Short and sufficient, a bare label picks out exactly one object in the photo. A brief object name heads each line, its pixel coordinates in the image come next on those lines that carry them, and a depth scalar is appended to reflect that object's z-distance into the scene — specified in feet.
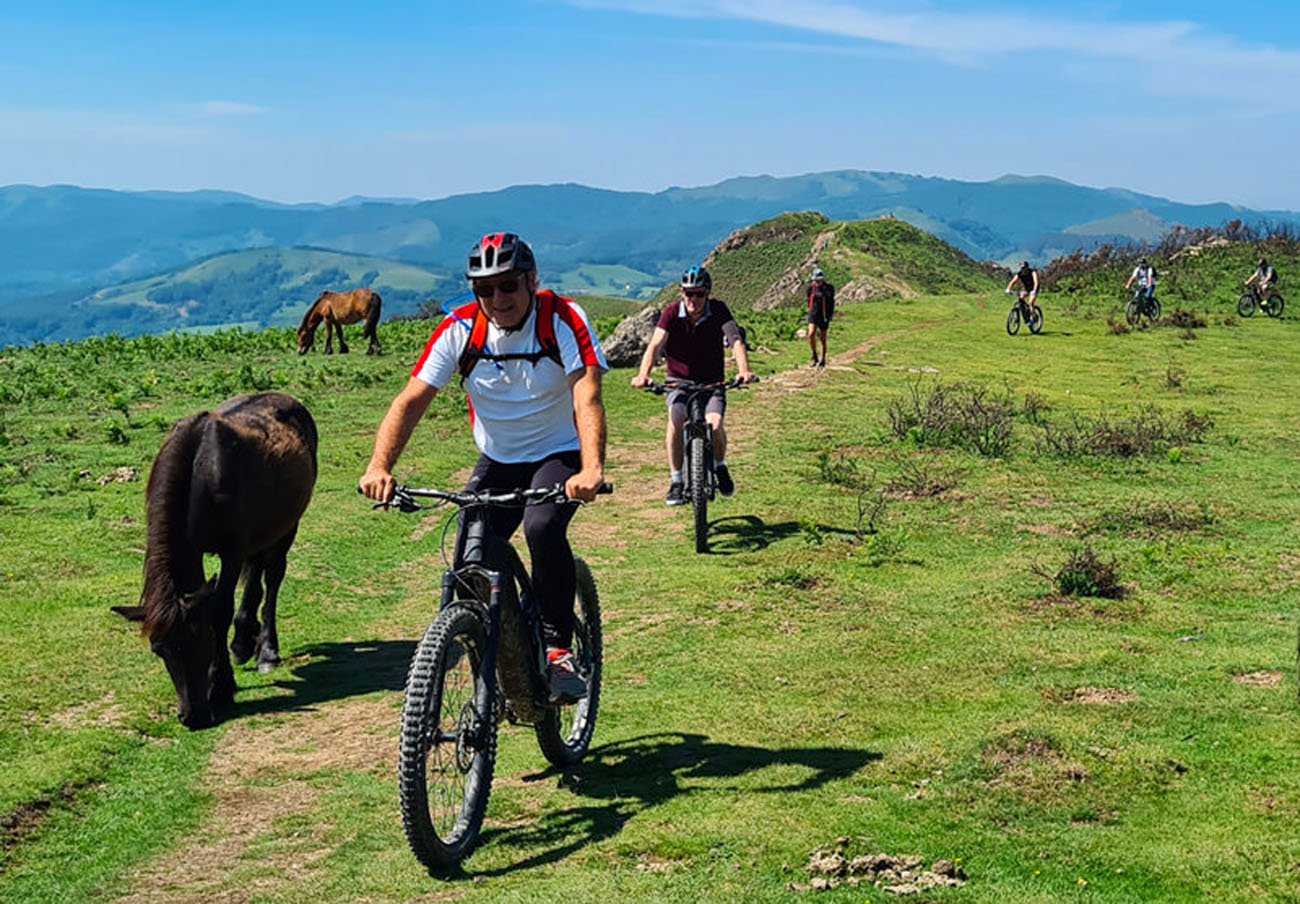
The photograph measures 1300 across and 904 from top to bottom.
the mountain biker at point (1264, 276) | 141.08
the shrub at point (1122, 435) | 61.62
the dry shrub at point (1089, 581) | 35.68
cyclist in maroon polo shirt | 45.73
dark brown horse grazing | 29.40
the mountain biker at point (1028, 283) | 128.16
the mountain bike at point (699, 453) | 45.21
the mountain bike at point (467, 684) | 18.37
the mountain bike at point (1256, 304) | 141.28
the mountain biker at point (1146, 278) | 131.75
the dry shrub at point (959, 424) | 63.21
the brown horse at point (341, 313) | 118.62
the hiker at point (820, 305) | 97.04
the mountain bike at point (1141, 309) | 134.41
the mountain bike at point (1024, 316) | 129.70
